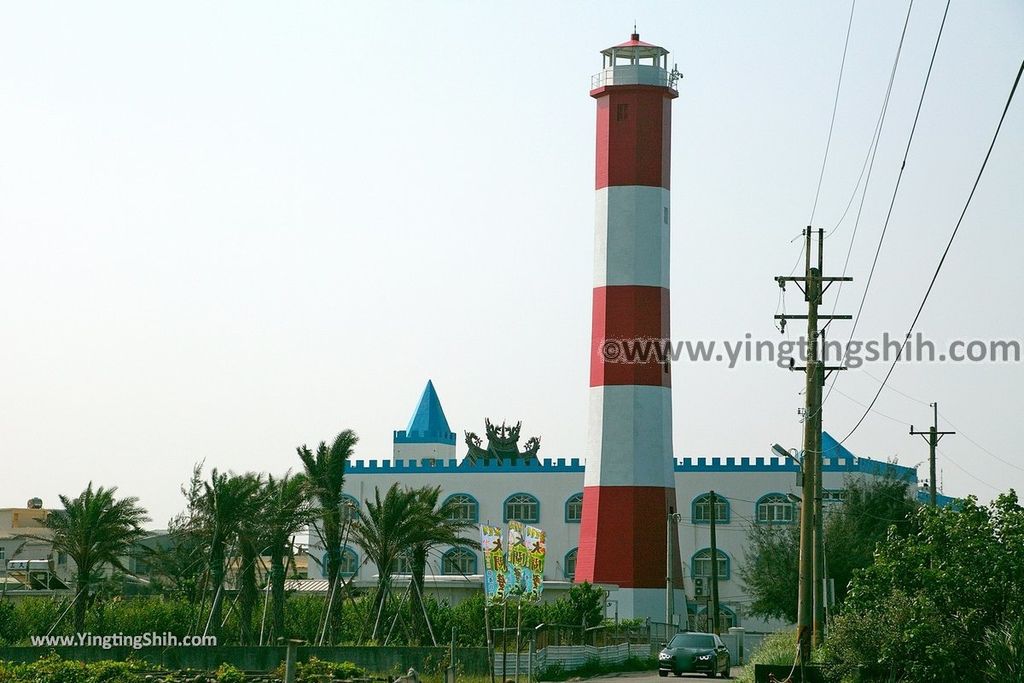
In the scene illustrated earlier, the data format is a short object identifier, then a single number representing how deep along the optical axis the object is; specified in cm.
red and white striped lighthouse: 5072
